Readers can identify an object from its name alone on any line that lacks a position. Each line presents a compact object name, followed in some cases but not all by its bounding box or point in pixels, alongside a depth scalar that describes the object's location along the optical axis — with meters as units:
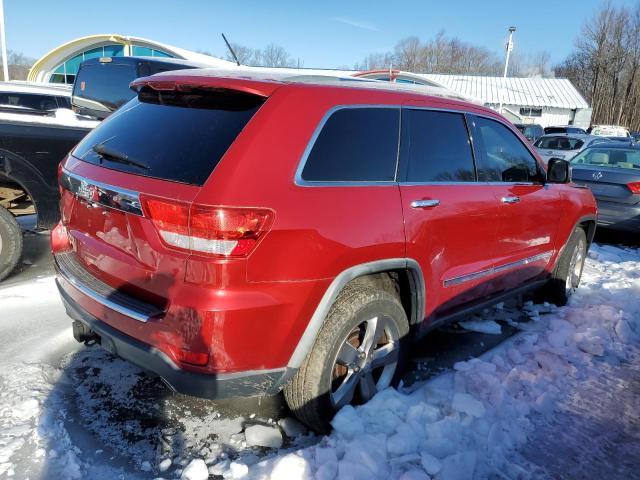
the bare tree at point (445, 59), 79.81
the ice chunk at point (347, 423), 2.59
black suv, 7.18
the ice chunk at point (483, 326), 4.23
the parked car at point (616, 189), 7.46
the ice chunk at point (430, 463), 2.38
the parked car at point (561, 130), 27.41
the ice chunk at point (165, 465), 2.38
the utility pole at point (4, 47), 27.89
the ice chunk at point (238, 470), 2.31
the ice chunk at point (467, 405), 2.84
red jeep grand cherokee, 2.09
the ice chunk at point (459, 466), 2.38
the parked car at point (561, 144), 15.71
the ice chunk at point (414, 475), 2.30
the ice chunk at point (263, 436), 2.61
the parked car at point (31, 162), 4.14
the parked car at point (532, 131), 22.36
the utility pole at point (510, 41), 39.94
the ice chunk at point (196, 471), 2.30
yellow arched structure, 35.56
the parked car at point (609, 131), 34.94
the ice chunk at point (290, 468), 2.26
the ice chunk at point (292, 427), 2.71
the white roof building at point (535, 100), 46.31
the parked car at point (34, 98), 10.58
